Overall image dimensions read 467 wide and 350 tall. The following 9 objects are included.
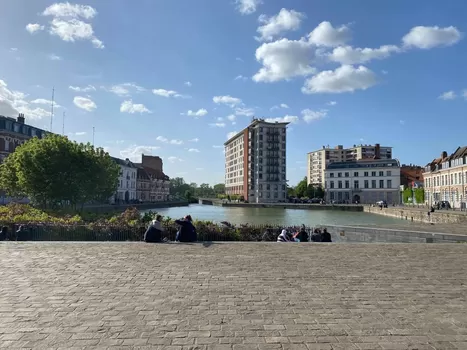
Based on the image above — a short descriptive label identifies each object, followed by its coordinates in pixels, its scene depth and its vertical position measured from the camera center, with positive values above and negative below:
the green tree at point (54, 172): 31.28 +2.64
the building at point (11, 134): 60.14 +11.71
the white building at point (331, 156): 165.00 +23.69
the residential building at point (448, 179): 61.69 +5.31
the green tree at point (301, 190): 134.00 +5.40
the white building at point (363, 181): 106.62 +7.33
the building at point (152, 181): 119.81 +7.48
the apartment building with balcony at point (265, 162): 112.25 +13.26
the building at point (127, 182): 97.54 +5.68
